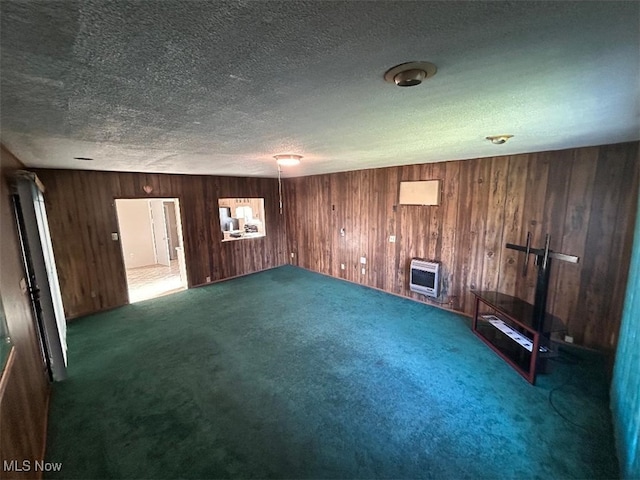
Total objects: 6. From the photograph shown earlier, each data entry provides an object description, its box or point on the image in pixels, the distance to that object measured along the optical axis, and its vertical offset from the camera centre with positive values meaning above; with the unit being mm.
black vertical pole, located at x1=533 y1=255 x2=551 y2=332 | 2904 -998
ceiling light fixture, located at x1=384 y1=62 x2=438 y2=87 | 1084 +575
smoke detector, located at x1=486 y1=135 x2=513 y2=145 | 2401 +610
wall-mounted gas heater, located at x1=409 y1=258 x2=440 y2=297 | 4289 -1253
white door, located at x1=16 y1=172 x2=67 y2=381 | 2510 -638
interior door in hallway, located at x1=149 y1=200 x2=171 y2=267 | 7645 -741
